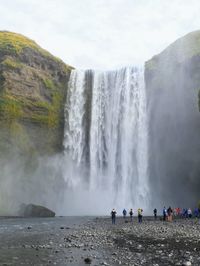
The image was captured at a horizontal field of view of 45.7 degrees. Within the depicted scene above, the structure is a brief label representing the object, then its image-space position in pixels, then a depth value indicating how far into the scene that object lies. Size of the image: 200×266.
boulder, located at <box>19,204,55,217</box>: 31.76
